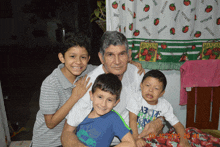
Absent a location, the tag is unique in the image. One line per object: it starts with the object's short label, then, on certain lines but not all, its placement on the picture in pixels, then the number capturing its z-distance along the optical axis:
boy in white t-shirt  1.29
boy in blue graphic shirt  1.11
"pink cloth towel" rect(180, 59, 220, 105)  1.74
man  1.18
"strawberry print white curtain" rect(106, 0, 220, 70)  1.66
